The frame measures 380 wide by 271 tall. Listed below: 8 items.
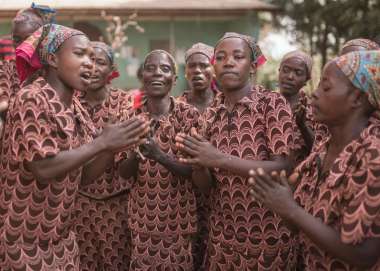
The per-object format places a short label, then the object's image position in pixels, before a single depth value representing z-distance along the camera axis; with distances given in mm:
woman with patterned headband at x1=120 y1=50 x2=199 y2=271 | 4375
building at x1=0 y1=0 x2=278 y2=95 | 14867
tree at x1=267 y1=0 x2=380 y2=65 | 12094
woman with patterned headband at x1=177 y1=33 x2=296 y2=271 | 3586
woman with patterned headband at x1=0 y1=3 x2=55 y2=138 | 4660
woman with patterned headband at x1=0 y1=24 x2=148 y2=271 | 3098
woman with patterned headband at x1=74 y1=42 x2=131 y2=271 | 4902
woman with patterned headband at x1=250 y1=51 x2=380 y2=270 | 2432
